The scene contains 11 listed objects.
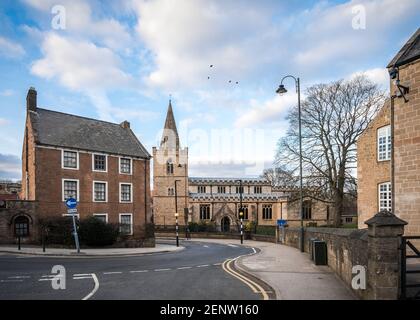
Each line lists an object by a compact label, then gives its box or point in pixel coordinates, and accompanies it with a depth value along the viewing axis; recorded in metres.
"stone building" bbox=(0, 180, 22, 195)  75.91
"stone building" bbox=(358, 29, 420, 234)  14.12
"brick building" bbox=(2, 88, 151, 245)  27.52
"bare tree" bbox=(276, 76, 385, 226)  31.27
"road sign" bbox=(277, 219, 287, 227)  32.88
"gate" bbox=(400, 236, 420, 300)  7.06
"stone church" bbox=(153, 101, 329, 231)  59.53
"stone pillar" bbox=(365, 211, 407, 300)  7.16
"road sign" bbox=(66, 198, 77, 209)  19.27
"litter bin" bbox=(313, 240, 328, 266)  14.34
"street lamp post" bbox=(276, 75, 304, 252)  19.53
